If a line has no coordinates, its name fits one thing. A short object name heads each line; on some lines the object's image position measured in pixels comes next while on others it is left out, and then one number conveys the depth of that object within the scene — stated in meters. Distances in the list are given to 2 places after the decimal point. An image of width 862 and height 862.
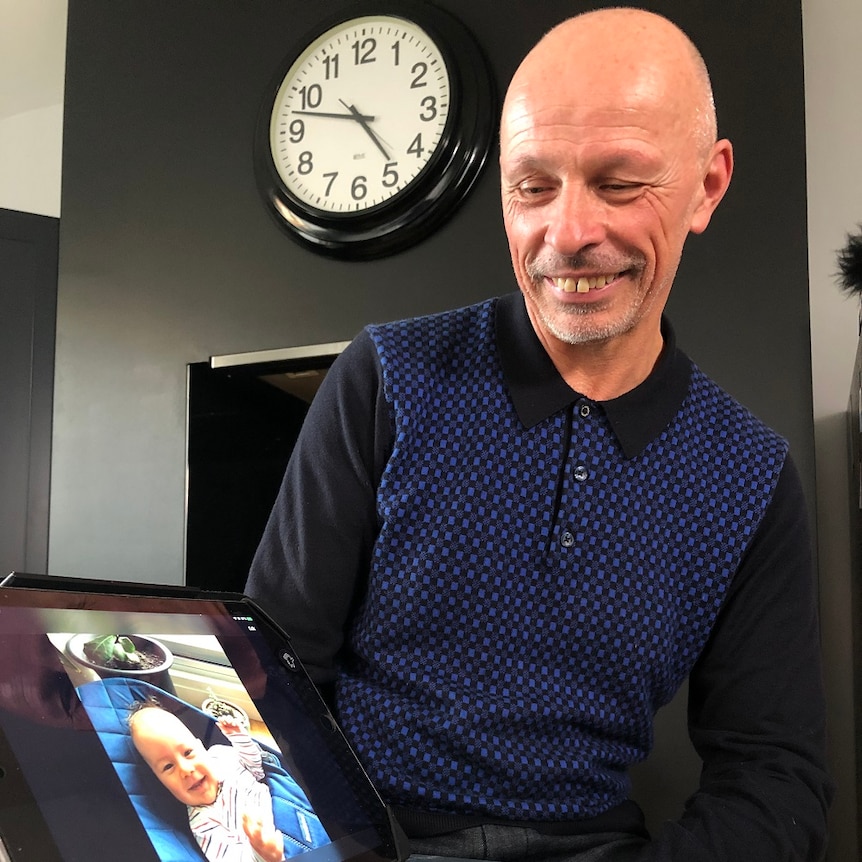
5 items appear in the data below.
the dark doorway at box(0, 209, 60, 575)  2.41
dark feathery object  1.26
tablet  0.43
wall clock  1.68
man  0.81
